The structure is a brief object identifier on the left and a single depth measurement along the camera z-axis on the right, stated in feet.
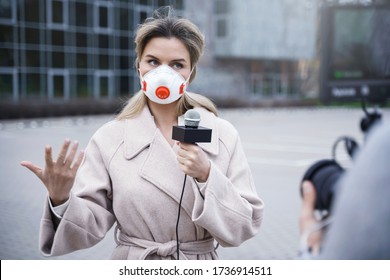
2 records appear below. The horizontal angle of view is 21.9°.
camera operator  4.68
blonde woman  8.15
